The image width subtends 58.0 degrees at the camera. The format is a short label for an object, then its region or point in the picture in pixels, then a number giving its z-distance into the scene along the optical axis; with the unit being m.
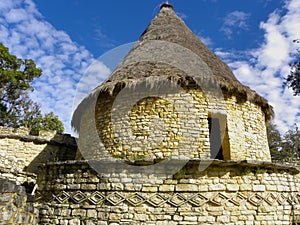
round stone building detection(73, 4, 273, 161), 7.11
